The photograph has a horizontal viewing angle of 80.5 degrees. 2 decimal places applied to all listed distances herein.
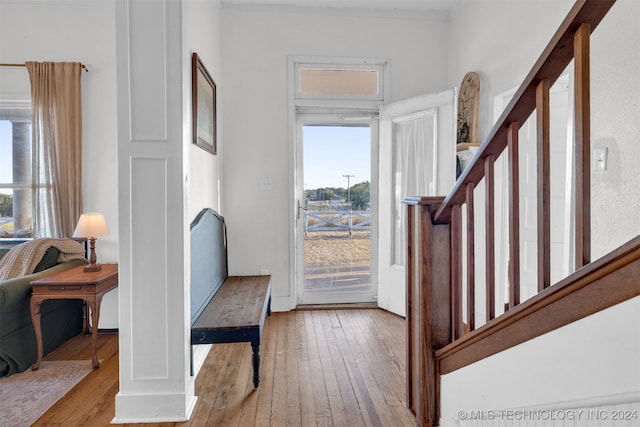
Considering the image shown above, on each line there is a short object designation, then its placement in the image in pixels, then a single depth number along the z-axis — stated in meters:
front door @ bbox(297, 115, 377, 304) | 3.81
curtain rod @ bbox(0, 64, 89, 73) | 3.09
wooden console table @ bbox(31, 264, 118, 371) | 2.46
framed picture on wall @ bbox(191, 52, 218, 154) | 2.28
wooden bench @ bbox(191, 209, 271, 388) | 2.14
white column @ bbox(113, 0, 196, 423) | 1.89
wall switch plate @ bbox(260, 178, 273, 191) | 3.64
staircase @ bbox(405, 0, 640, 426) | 0.81
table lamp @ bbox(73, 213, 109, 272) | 2.70
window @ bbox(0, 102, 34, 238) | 3.18
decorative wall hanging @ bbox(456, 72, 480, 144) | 3.15
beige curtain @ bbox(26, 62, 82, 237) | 3.07
